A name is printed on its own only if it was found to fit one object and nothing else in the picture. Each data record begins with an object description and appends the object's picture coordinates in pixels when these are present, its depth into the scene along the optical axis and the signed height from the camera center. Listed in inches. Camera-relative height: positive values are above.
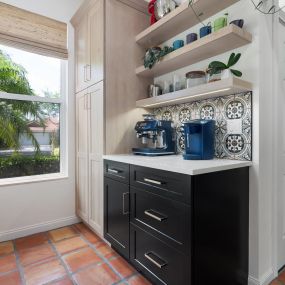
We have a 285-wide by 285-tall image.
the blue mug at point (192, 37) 67.0 +32.6
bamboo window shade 84.4 +46.6
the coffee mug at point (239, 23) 56.5 +31.3
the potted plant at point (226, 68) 57.6 +20.3
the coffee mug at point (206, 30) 62.4 +32.5
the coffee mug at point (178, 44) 71.7 +32.7
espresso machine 74.5 +1.2
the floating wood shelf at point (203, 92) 53.9 +13.6
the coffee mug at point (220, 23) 58.2 +32.5
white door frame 60.9 -1.9
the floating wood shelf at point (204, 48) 54.6 +27.2
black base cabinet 45.9 -21.9
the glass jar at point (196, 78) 67.3 +19.5
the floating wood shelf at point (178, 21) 62.5 +40.1
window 90.0 +12.0
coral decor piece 79.1 +49.4
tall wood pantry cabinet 79.1 +21.5
